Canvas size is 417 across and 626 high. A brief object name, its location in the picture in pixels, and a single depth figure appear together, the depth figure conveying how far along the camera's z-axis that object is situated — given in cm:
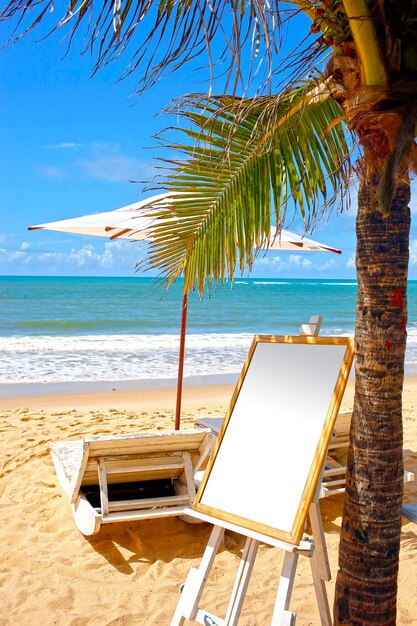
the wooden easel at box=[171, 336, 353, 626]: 242
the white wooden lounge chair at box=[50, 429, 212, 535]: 388
